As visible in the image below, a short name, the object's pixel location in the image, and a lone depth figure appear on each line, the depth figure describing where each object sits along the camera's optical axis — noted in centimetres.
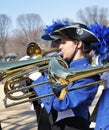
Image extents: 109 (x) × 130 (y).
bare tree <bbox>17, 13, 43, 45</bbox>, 5303
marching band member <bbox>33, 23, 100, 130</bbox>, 277
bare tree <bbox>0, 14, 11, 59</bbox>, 5838
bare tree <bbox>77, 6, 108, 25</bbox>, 4672
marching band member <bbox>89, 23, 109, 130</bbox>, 244
